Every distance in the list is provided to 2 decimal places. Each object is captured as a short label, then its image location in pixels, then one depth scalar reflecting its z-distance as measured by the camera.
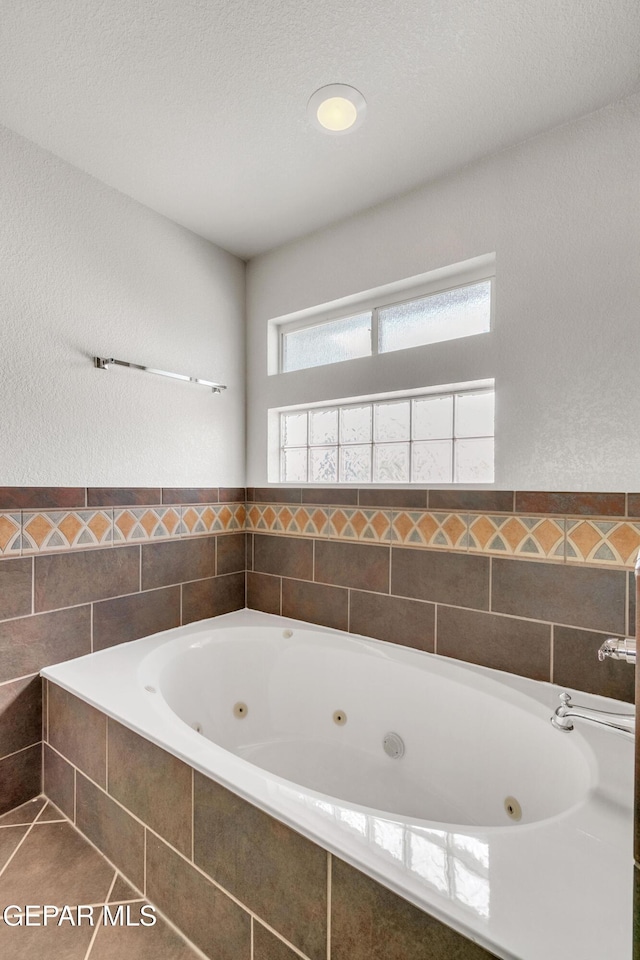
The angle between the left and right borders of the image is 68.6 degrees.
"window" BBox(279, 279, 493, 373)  2.02
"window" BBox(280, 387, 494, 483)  2.02
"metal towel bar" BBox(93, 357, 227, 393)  1.96
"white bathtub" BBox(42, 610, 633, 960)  0.82
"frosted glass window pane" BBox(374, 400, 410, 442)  2.23
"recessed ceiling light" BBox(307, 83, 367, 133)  1.53
